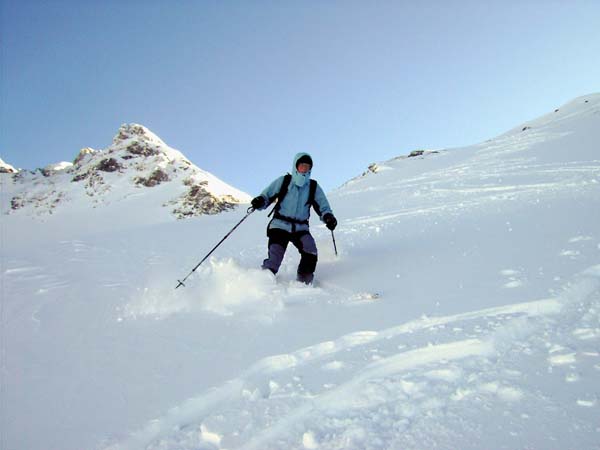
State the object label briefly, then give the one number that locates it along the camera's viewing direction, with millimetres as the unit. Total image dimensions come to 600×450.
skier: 4891
